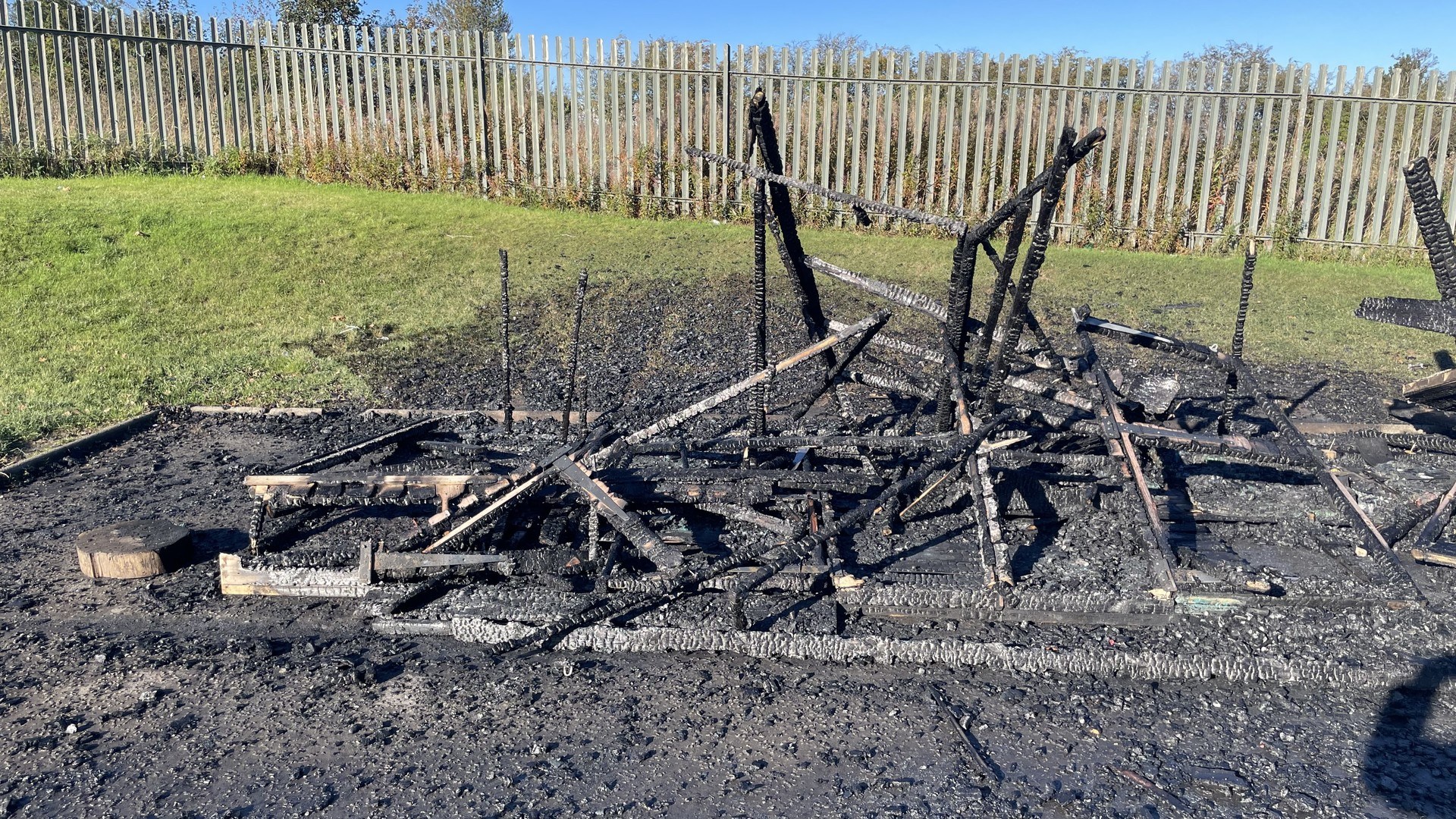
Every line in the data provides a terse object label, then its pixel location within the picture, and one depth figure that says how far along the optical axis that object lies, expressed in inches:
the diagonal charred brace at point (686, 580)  170.4
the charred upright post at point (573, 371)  241.6
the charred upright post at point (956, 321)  201.5
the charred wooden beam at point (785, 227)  209.6
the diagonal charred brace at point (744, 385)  200.2
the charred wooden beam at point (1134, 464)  183.8
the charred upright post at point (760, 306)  210.4
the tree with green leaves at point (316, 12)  858.1
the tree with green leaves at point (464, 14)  1035.9
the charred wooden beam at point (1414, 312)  211.8
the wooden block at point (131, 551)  200.2
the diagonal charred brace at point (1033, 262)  180.2
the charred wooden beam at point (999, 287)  195.0
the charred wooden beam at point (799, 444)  206.8
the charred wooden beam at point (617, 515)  174.1
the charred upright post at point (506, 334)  254.4
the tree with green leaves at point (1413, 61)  983.0
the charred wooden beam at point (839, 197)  193.8
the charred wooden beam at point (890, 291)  217.9
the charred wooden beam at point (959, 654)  166.7
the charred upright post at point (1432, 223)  214.2
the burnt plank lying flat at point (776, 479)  209.2
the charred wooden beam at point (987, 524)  182.7
